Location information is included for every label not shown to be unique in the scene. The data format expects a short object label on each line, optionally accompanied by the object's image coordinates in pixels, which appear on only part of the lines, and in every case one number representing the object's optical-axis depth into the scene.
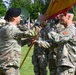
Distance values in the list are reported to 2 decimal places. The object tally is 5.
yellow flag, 7.99
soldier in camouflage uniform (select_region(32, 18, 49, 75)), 9.91
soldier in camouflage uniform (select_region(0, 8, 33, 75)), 7.93
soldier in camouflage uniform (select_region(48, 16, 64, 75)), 9.20
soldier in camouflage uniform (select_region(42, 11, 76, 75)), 7.39
